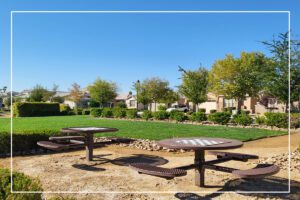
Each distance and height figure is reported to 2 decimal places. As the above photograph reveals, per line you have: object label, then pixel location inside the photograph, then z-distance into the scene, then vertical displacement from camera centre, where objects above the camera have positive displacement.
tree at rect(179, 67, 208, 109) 37.88 +2.06
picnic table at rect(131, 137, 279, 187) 5.29 -1.03
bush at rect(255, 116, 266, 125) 21.58 -0.96
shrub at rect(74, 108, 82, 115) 44.49 -0.82
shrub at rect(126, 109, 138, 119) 30.50 -0.82
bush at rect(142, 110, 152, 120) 29.25 -0.84
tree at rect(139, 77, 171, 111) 49.22 +2.14
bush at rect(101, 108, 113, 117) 33.80 -0.73
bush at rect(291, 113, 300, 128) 20.17 -0.96
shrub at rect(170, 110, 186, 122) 25.89 -0.85
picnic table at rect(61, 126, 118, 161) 9.18 -0.94
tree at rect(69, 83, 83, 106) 63.22 +2.13
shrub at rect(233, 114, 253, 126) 21.45 -0.95
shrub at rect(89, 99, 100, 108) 63.07 +0.21
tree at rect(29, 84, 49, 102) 58.09 +1.82
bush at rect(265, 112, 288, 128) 19.94 -0.89
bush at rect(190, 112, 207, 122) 24.61 -0.88
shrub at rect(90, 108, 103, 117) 35.13 -0.75
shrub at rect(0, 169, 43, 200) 3.60 -0.92
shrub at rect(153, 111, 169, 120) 28.15 -0.84
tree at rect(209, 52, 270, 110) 37.91 +3.24
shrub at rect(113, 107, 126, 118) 31.84 -0.73
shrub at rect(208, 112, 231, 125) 22.86 -0.83
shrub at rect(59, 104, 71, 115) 43.63 -0.57
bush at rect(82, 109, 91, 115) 44.31 -0.94
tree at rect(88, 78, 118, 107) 55.59 +2.21
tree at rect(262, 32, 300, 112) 25.45 +2.14
